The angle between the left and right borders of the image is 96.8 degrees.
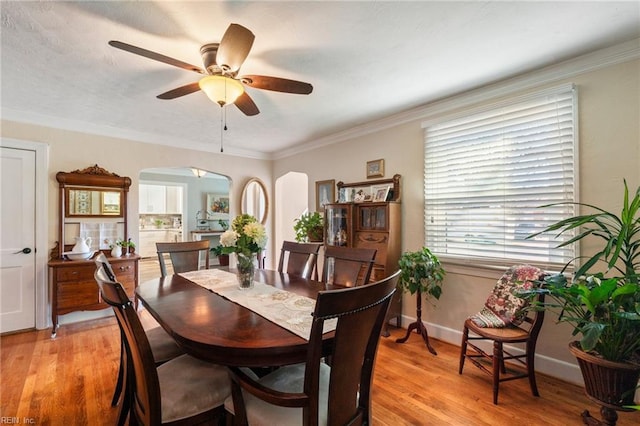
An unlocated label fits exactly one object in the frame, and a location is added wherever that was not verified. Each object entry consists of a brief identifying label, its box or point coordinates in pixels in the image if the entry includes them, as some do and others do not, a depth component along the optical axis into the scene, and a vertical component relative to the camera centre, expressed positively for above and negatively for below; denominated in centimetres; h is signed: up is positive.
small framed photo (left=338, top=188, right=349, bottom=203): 395 +26
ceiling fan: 160 +93
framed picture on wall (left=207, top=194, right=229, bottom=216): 852 +30
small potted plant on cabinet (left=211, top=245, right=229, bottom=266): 630 -105
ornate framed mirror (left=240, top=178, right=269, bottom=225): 526 +26
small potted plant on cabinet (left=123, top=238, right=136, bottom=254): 373 -43
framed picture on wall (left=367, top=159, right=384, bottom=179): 358 +58
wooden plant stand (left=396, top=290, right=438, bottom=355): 292 -115
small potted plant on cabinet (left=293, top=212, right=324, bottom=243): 421 -19
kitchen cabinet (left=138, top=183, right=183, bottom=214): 824 +45
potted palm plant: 155 -64
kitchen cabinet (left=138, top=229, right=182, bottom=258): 830 -69
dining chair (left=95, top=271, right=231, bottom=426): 118 -84
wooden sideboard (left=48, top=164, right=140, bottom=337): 321 -20
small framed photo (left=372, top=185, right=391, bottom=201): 345 +26
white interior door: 315 -29
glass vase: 206 -41
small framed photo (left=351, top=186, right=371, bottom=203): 369 +25
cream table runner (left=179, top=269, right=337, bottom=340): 143 -55
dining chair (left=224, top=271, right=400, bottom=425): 104 -68
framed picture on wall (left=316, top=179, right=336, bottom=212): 426 +32
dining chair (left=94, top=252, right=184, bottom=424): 171 -85
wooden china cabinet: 322 -14
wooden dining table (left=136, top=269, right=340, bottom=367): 119 -56
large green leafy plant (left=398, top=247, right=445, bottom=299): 280 -58
